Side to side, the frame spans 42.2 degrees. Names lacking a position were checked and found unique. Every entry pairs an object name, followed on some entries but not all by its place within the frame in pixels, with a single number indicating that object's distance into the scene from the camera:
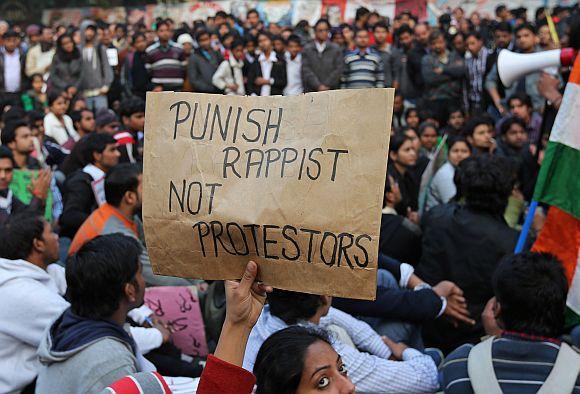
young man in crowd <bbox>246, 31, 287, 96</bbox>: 11.92
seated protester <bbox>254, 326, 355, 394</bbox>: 2.19
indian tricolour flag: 4.00
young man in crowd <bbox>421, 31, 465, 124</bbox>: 10.90
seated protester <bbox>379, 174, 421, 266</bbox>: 4.43
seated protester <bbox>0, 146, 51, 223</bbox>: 5.66
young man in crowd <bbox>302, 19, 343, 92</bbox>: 11.28
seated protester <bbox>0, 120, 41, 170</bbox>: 7.07
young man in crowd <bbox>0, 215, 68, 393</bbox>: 3.34
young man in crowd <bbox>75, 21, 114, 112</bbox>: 11.60
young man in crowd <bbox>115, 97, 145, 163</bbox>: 7.74
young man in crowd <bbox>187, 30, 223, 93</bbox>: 11.59
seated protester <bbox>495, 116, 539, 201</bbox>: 6.70
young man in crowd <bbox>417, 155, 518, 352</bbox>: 3.99
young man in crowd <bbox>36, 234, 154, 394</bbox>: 2.75
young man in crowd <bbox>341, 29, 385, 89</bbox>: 10.85
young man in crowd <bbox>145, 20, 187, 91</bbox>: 11.49
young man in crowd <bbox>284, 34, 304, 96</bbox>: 11.84
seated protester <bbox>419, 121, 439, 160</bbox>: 8.05
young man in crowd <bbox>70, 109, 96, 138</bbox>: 8.75
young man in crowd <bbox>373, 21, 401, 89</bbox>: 11.51
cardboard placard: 1.92
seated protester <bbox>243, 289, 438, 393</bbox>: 2.97
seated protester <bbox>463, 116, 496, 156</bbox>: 6.96
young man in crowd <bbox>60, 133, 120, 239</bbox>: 5.45
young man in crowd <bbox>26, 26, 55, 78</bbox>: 13.17
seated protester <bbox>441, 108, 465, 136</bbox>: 9.01
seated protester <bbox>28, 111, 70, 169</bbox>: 7.37
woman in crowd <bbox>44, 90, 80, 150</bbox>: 9.14
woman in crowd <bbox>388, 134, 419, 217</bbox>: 6.26
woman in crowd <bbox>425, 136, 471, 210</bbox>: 5.94
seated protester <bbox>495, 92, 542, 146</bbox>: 8.55
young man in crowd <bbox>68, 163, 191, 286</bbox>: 4.61
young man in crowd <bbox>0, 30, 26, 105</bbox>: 12.90
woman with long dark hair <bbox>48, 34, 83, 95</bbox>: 11.56
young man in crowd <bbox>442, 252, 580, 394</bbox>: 2.65
